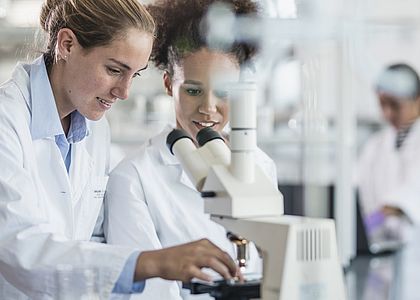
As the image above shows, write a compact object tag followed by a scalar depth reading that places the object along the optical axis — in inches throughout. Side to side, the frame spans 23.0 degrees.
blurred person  164.8
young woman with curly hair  73.6
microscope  56.0
